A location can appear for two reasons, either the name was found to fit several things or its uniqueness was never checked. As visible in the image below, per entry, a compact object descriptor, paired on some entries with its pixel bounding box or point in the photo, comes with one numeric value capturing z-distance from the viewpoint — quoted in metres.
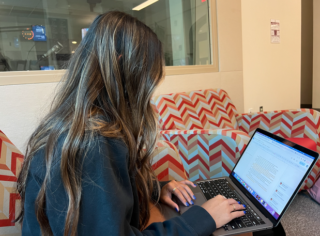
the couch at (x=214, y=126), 1.46
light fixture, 2.34
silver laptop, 0.64
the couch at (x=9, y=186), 0.70
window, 1.81
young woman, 0.52
